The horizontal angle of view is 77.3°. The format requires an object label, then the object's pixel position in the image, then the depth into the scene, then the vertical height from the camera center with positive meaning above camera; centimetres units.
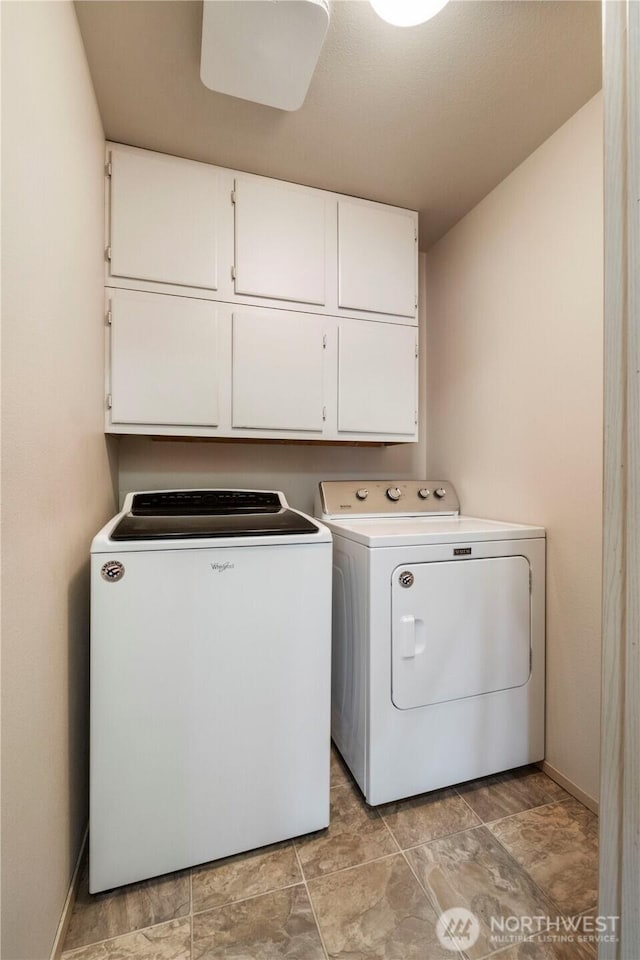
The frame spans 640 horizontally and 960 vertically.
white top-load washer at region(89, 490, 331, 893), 111 -63
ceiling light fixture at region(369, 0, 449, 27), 106 +126
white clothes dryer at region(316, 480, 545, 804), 138 -64
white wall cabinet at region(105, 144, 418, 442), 162 +76
